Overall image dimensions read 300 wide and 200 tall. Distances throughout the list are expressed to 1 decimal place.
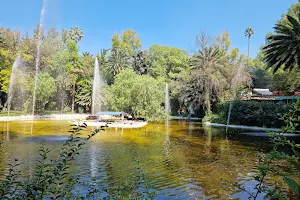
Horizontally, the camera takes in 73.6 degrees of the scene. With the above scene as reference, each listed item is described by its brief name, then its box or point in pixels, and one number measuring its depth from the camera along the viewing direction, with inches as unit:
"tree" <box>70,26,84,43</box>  1871.8
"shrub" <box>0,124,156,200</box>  70.4
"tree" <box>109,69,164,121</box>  922.8
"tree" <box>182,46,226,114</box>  1068.2
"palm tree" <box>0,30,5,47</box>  1009.8
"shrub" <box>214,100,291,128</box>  768.0
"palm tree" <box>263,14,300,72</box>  575.0
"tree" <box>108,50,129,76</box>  1466.8
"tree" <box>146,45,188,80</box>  1477.6
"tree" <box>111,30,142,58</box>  1548.6
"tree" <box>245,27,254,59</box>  1877.9
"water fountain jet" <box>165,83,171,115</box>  1288.1
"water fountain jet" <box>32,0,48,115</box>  1184.9
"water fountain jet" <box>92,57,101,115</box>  1287.2
